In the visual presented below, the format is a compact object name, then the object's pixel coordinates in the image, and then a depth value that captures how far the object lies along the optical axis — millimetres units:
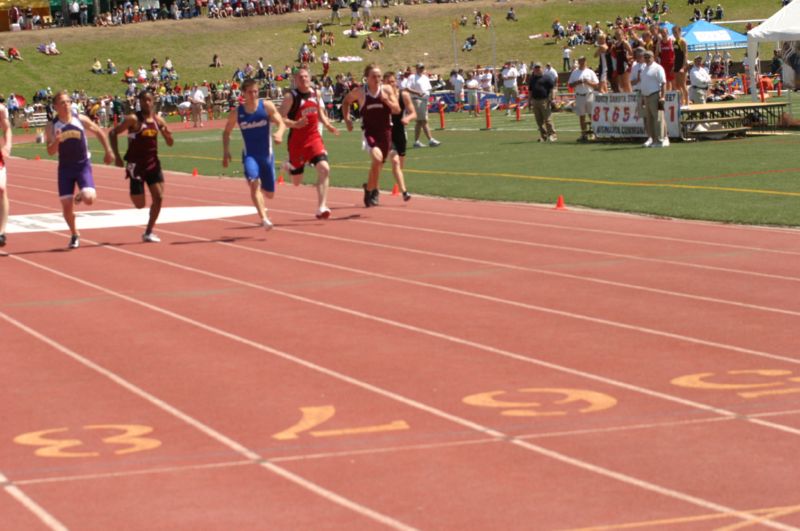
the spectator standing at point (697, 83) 39594
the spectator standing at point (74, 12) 91375
